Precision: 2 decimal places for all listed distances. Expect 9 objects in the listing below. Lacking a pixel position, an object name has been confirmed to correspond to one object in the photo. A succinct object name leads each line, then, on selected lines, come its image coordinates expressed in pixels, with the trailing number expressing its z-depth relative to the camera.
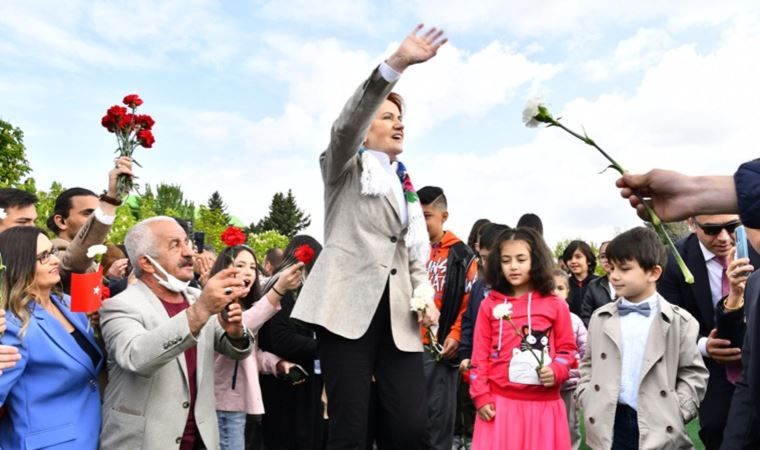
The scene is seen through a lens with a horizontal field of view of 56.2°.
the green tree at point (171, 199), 57.34
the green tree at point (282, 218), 84.62
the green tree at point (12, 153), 25.83
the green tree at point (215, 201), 90.26
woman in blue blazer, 3.51
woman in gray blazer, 3.62
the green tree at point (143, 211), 22.64
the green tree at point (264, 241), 42.94
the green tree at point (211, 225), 34.69
